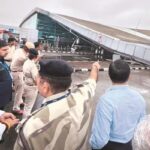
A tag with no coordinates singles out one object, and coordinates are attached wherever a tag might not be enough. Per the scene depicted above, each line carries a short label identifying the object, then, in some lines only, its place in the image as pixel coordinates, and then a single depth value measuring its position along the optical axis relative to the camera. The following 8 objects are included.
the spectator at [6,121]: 1.33
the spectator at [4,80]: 2.51
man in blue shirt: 1.43
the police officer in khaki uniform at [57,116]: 1.00
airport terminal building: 13.61
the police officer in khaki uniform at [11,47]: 4.49
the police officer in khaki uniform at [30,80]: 3.05
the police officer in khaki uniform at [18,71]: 3.59
